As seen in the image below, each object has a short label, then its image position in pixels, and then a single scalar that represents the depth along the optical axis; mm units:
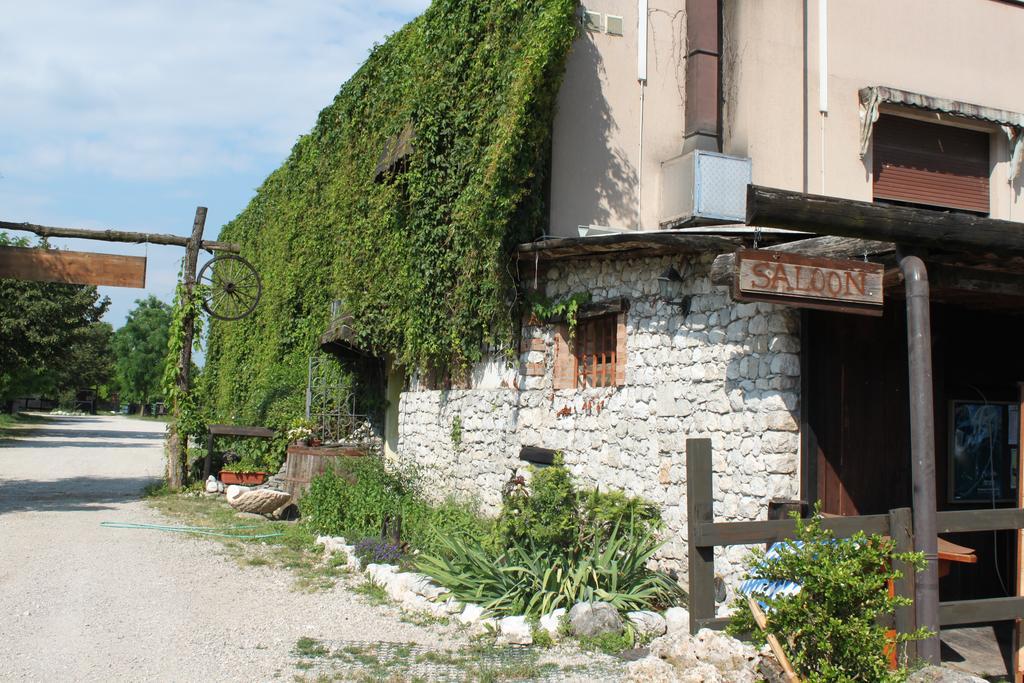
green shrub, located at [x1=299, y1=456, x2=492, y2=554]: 10242
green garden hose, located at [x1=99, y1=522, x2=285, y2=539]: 12695
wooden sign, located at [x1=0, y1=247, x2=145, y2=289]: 14852
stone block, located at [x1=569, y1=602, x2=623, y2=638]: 7188
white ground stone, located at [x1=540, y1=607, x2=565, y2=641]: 7254
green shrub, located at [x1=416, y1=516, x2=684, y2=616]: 7711
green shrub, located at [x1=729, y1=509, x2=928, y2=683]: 4664
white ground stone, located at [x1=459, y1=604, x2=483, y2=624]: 7742
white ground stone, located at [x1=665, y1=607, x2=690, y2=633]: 7390
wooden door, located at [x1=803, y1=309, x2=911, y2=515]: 7648
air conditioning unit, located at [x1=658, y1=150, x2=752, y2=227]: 11367
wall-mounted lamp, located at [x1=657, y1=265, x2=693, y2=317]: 8695
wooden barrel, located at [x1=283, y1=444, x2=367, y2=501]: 14930
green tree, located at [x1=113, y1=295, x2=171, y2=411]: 80500
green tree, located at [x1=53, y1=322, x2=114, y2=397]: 63403
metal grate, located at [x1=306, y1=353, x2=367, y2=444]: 17047
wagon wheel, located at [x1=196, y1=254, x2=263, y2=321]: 17812
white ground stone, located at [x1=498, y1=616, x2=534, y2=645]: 7195
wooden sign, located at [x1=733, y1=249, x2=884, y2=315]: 5820
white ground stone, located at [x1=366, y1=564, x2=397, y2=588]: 9273
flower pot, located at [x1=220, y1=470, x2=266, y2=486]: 17172
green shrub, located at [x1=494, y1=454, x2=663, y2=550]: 8125
